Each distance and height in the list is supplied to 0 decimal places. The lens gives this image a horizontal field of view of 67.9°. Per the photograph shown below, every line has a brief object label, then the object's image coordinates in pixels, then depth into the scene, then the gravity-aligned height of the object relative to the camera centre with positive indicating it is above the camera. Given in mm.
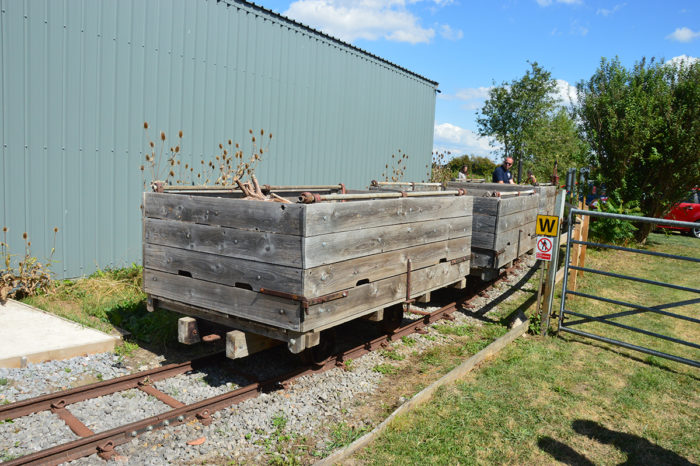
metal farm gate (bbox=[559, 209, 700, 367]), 6168 -1918
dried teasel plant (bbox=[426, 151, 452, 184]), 18422 +285
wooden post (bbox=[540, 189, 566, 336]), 6969 -1400
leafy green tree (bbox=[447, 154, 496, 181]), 36472 +1361
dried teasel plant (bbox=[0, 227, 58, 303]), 6980 -1610
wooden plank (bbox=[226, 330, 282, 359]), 4633 -1586
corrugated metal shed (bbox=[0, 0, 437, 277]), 7363 +1083
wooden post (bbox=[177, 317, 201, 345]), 4945 -1570
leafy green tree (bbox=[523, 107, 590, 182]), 24156 +1835
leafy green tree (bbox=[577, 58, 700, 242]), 15375 +1761
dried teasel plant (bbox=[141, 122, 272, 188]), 8992 +21
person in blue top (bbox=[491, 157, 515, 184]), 12352 +246
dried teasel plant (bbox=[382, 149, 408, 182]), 15531 +292
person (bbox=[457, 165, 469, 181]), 16094 +226
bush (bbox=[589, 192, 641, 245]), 14883 -1043
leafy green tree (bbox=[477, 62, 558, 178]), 23562 +3482
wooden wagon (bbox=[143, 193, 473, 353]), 4320 -814
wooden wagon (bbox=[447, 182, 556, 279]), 7715 -704
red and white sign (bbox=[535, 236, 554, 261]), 7047 -827
